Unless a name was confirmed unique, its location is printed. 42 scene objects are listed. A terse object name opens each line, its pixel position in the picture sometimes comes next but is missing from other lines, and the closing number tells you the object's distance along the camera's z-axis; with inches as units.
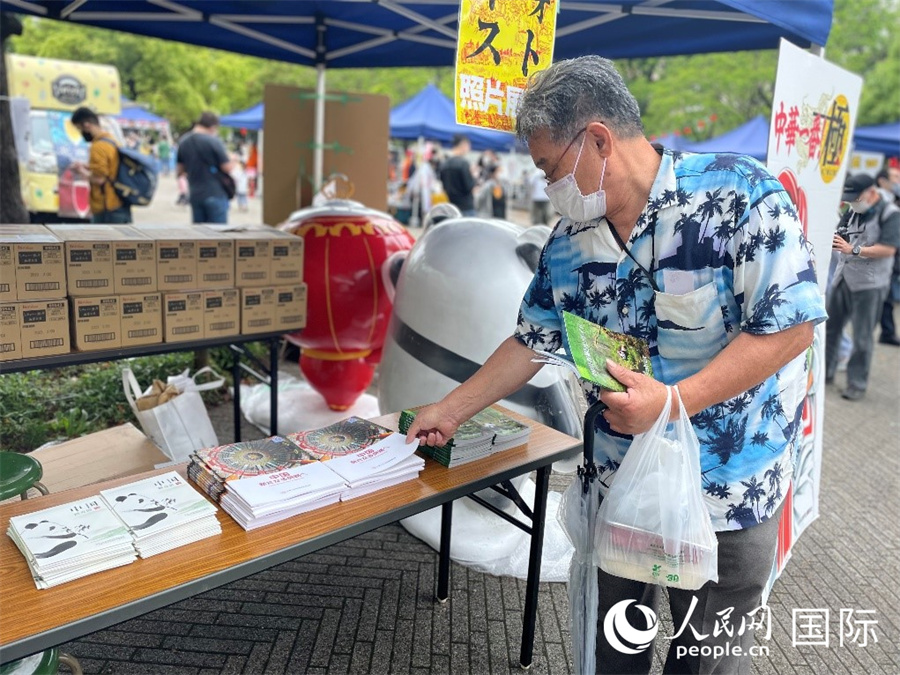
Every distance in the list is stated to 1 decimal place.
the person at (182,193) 687.3
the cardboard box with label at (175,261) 122.0
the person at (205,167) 273.6
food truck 471.2
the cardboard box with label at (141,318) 118.5
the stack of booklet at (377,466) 75.6
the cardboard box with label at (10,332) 105.8
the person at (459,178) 383.9
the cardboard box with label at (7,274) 105.1
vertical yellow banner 85.0
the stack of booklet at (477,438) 84.5
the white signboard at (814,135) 104.7
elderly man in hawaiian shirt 58.5
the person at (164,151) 1032.2
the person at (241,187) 689.0
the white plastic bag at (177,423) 134.9
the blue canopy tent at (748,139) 486.6
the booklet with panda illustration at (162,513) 63.5
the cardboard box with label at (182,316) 123.1
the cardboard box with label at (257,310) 133.4
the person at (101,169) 243.3
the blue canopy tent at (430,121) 551.2
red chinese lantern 157.0
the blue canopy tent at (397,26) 136.4
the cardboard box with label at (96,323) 113.0
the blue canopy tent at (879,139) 464.4
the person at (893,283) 269.6
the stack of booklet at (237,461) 73.5
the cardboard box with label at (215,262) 126.9
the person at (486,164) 613.2
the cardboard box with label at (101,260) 112.3
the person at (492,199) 535.5
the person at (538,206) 617.7
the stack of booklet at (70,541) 58.1
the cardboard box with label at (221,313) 128.6
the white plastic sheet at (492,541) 121.4
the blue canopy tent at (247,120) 550.3
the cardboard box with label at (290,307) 138.5
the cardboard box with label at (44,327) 108.3
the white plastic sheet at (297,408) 179.8
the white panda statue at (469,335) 120.7
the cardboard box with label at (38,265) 107.0
